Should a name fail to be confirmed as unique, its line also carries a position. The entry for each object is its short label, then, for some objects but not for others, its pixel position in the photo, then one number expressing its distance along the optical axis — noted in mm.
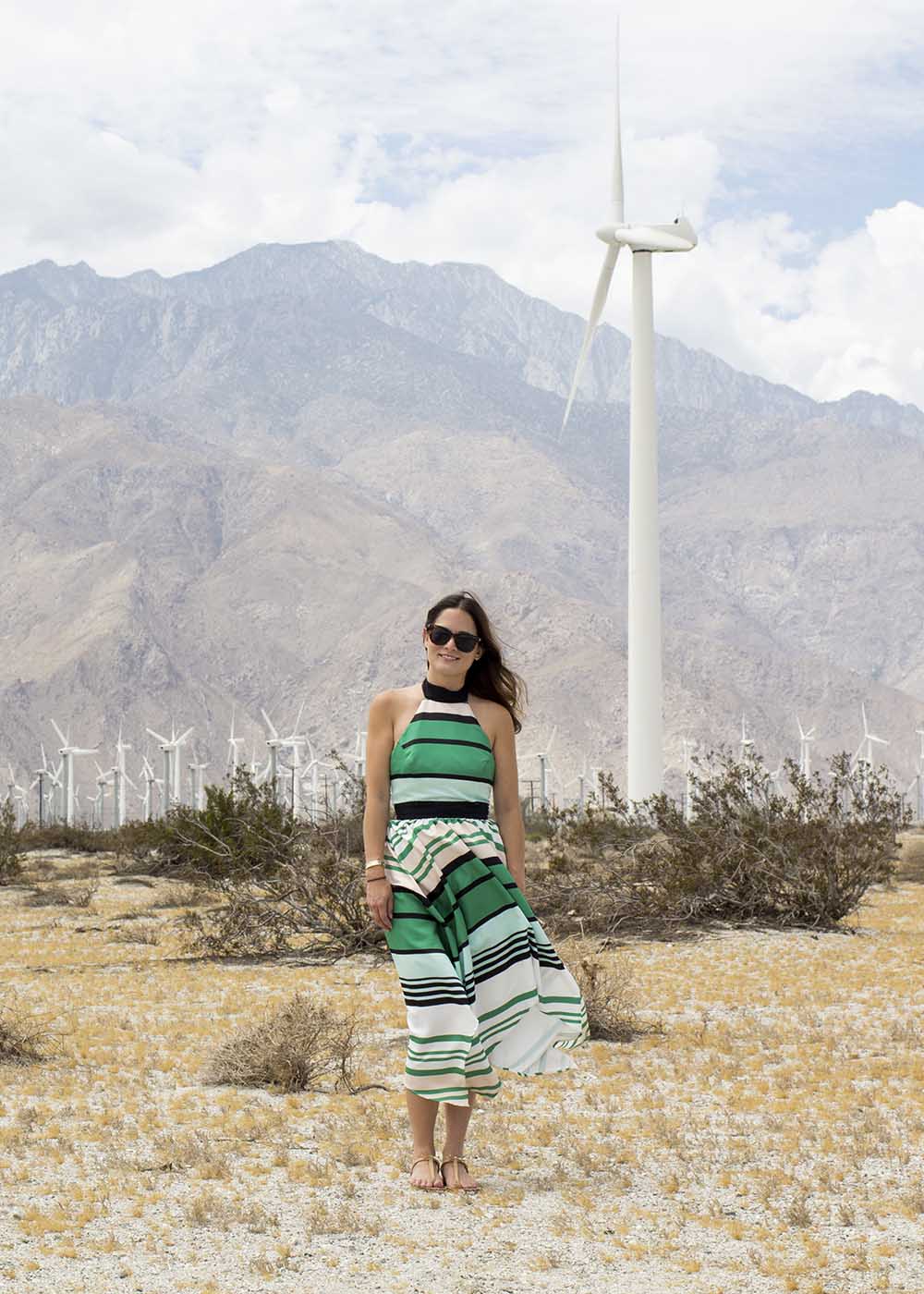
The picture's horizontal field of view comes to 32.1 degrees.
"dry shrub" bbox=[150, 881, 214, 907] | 19203
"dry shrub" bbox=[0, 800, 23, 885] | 23703
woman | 5992
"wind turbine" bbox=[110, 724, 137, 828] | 62009
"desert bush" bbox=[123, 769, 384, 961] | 13703
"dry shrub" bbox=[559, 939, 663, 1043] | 9562
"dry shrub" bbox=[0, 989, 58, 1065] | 8805
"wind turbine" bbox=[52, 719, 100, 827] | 55938
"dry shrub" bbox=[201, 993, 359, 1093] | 8125
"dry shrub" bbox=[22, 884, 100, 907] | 19516
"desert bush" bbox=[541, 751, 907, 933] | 15336
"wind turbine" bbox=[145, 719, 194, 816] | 54978
